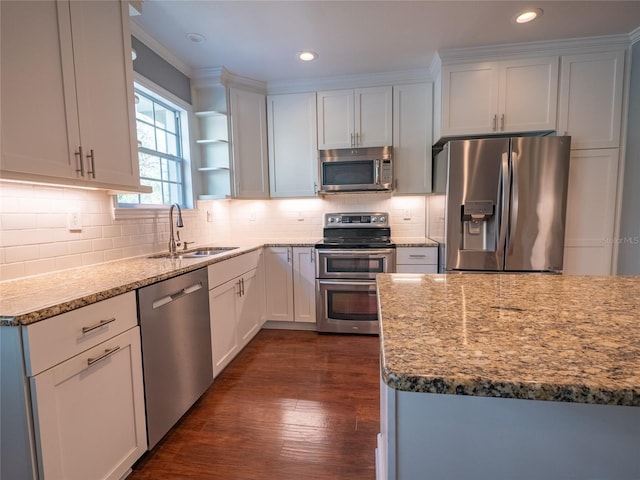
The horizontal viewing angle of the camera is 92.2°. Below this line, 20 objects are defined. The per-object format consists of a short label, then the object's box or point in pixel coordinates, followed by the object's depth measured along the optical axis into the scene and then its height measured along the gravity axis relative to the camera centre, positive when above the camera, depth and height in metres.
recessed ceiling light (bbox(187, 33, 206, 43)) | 2.23 +1.33
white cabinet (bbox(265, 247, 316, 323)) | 2.97 -0.65
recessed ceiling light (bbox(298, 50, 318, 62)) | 2.53 +1.34
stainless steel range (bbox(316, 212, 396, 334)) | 2.80 -0.62
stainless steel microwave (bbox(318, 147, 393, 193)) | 2.97 +0.45
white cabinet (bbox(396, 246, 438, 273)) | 2.76 -0.40
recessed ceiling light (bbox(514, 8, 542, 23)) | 2.03 +1.33
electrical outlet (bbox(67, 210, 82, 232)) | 1.71 -0.01
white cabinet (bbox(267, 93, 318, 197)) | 3.13 +0.74
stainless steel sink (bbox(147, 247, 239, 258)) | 2.34 -0.29
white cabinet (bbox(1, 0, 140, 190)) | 1.16 +0.55
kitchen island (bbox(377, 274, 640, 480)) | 0.51 -0.29
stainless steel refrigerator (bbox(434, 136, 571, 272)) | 2.32 +0.08
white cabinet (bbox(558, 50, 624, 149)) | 2.42 +0.90
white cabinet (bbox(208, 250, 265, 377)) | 2.10 -0.68
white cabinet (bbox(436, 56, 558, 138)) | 2.50 +0.97
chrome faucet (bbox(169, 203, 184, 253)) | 2.31 -0.14
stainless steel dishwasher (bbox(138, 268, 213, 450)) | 1.46 -0.69
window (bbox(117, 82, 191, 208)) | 2.34 +0.57
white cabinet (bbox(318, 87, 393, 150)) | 3.01 +0.96
